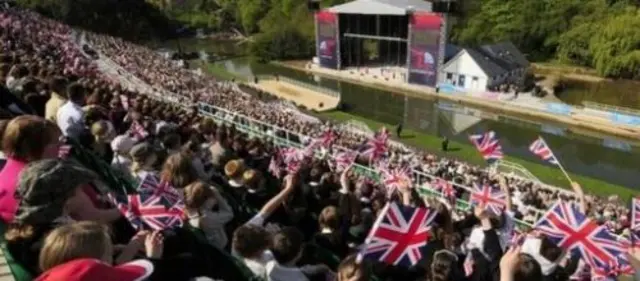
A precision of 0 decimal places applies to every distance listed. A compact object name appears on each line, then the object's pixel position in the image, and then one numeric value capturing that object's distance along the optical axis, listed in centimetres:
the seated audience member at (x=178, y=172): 587
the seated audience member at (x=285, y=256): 457
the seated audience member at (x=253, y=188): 652
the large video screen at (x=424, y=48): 4734
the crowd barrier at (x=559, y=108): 3856
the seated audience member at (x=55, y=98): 830
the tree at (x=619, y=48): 4809
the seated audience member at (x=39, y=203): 359
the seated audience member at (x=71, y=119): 782
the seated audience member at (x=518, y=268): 409
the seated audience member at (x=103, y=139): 769
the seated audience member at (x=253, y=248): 459
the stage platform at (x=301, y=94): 4191
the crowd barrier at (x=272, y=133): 1581
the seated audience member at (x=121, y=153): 718
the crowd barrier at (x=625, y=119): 3497
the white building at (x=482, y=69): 4472
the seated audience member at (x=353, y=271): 418
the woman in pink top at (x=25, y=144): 411
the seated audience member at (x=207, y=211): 536
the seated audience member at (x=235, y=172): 661
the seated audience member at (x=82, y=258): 274
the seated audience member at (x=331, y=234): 585
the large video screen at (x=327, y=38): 5645
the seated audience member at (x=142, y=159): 650
